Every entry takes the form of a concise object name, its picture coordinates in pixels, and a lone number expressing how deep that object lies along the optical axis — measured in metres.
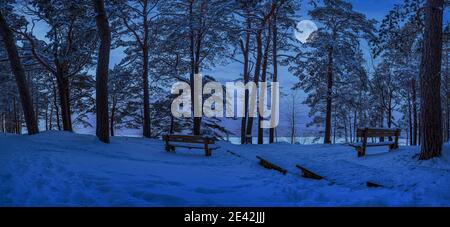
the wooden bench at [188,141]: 12.19
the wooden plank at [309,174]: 7.00
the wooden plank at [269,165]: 7.99
